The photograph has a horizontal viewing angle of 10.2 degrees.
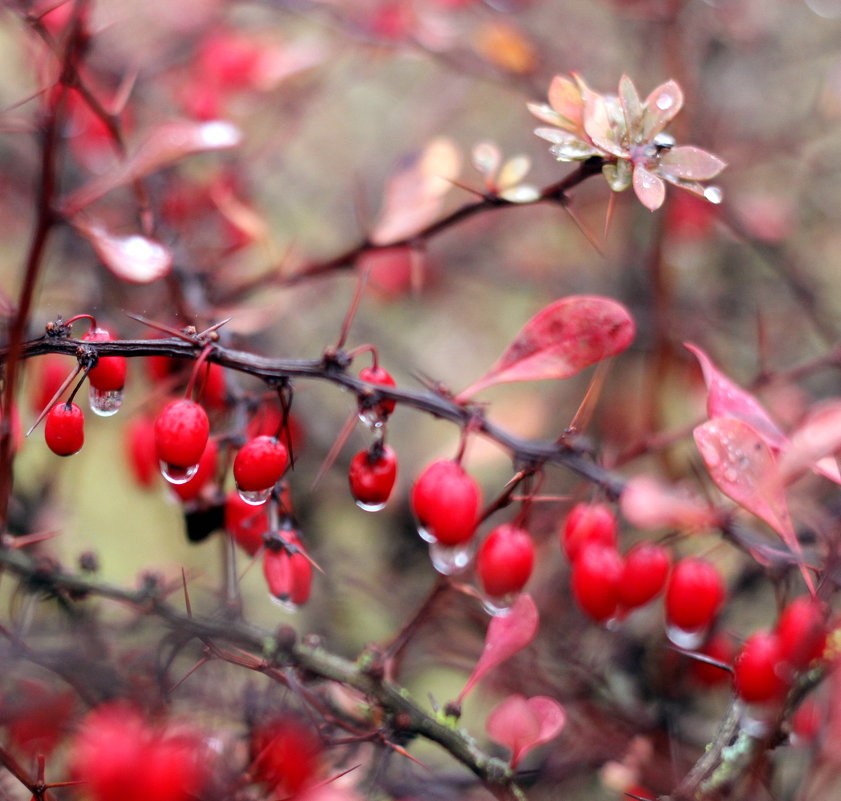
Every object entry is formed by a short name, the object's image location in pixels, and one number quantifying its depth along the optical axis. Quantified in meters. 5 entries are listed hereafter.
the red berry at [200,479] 0.62
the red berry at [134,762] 0.59
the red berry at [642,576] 0.62
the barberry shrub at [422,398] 0.61
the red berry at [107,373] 0.61
